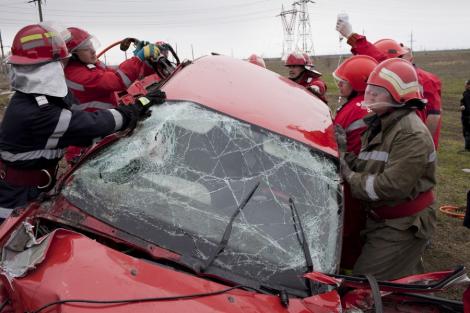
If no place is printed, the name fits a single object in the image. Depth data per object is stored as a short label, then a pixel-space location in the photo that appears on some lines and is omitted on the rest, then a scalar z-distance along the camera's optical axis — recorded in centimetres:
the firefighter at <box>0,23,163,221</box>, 273
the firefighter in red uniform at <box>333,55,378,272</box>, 314
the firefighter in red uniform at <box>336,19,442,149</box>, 456
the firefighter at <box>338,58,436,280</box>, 278
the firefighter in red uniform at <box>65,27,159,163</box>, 403
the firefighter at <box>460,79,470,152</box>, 1024
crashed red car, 175
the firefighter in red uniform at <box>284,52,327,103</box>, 580
